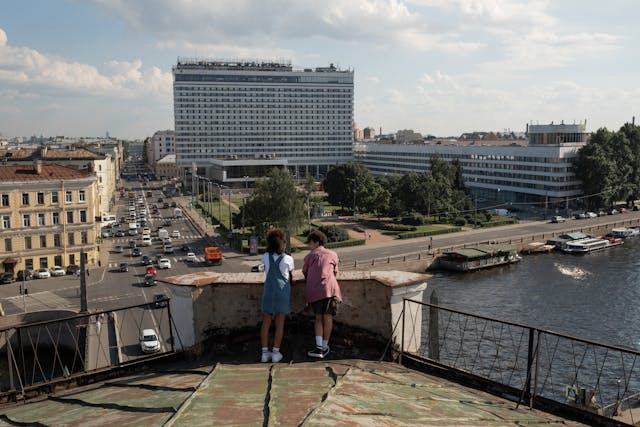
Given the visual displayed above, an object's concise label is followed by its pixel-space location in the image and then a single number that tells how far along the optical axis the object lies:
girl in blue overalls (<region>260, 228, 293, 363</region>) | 5.88
